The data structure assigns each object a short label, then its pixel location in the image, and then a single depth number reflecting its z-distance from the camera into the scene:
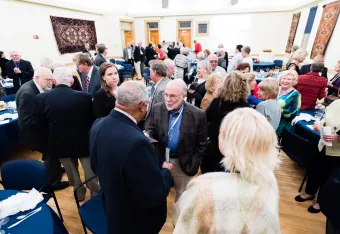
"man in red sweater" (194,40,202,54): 10.45
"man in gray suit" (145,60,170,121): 2.47
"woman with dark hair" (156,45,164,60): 9.34
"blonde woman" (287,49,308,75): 4.06
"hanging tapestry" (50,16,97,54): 8.31
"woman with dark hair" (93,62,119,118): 2.08
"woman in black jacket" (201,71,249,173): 1.95
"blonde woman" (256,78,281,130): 2.34
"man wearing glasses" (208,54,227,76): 3.97
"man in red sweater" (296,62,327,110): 3.15
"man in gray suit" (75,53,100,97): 3.10
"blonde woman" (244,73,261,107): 2.85
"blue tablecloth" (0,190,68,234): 1.23
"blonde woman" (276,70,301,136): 2.61
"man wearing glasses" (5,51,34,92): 4.94
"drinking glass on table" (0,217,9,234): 1.27
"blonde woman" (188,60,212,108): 2.88
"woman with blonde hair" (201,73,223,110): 2.46
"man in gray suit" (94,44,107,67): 5.32
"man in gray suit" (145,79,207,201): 1.87
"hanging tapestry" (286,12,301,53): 9.86
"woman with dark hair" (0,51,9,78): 5.31
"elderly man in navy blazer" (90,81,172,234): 1.10
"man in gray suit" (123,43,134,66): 9.16
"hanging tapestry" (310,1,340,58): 6.13
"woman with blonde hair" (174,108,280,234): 0.83
